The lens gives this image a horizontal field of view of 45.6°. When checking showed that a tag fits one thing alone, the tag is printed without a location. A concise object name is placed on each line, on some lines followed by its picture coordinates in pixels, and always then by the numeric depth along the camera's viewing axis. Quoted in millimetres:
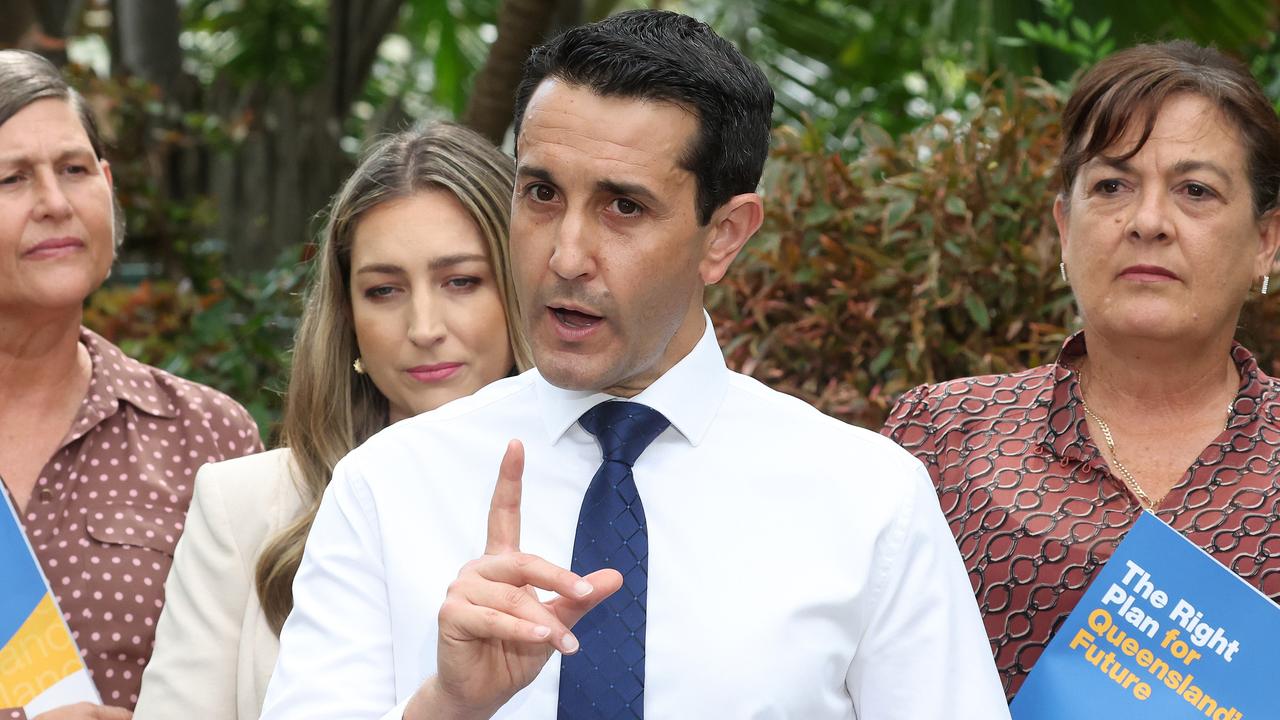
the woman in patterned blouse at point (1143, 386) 2824
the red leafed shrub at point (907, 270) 3795
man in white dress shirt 2285
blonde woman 3039
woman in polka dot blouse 3299
